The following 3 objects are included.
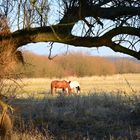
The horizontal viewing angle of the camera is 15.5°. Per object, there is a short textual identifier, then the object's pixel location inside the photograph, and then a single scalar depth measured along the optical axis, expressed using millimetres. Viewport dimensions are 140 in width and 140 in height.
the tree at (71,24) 11102
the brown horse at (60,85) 43038
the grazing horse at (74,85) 43478
